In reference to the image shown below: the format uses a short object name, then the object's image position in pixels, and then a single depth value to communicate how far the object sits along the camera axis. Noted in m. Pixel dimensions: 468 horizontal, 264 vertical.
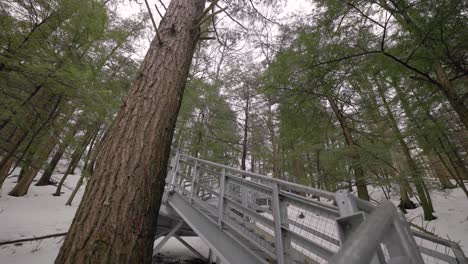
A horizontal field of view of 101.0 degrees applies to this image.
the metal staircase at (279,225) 0.54
